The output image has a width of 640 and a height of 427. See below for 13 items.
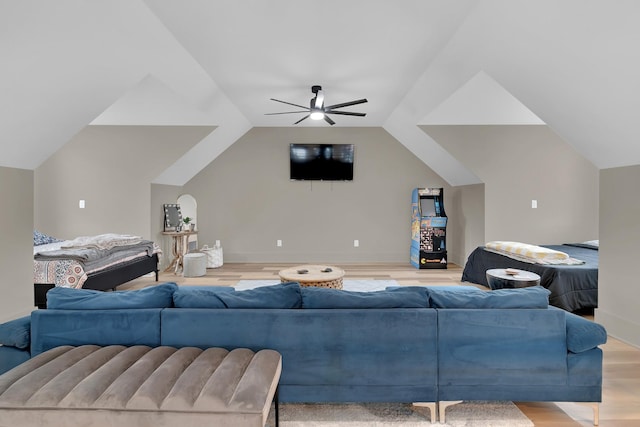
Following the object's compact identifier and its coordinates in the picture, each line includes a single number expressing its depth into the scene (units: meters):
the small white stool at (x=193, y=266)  5.41
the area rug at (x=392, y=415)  1.82
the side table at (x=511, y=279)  2.31
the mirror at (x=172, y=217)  5.89
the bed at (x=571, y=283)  3.53
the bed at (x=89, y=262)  3.60
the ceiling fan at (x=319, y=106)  4.01
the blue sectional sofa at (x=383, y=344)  1.76
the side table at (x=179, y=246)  5.69
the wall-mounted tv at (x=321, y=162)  6.54
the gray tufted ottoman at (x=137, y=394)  1.28
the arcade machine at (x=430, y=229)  6.00
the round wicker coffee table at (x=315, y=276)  3.49
